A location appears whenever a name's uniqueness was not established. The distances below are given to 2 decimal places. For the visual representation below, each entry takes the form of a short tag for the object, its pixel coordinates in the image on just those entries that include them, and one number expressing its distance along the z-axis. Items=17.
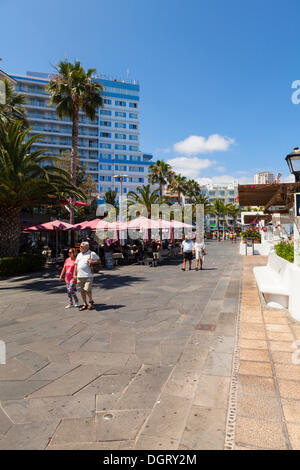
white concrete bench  5.44
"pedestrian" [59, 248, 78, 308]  6.91
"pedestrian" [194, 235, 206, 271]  13.22
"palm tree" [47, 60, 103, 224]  19.81
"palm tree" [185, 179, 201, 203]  54.48
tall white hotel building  62.47
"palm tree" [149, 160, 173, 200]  41.27
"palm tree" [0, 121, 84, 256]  12.03
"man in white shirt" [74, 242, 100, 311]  6.75
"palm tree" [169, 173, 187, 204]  50.72
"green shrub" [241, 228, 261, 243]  21.97
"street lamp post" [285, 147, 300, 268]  5.31
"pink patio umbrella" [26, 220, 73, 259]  16.82
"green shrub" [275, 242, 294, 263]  7.02
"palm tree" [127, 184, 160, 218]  26.47
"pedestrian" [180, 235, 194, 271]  13.11
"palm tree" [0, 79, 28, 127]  18.76
